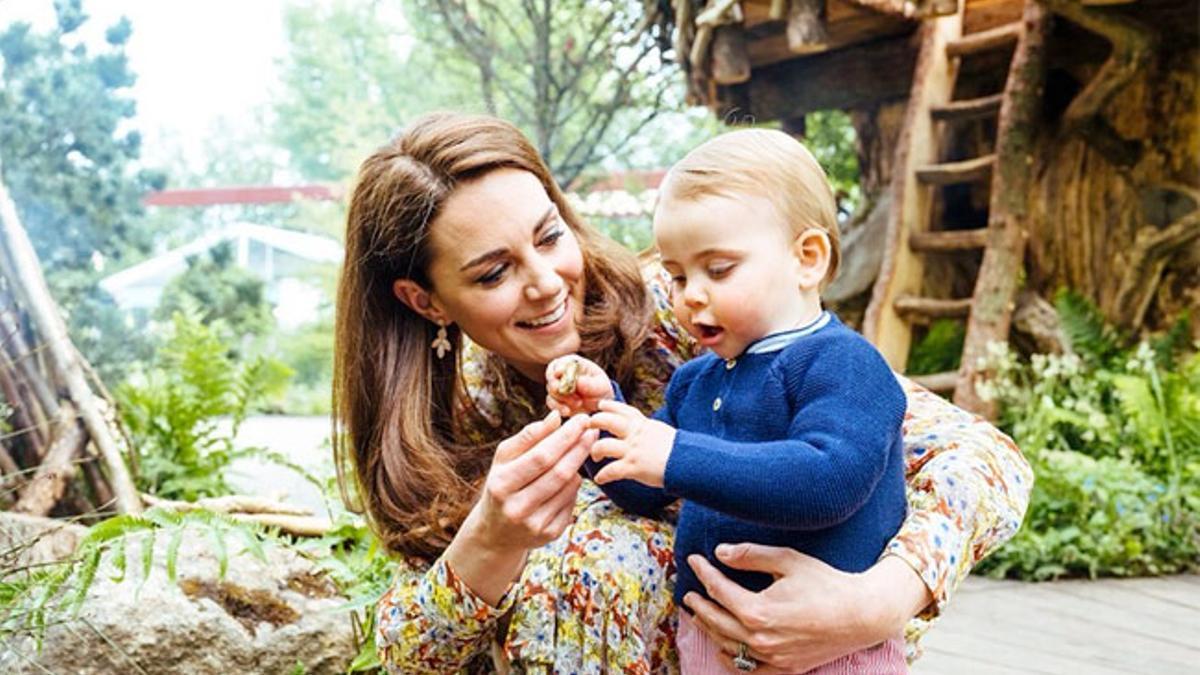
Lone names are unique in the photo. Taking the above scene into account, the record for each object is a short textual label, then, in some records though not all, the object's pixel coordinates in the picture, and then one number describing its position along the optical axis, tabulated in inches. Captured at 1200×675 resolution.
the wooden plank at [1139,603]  121.5
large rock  96.1
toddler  54.1
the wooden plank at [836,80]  221.9
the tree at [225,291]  457.7
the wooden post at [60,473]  144.2
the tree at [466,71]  359.6
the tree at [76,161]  294.4
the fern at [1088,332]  191.6
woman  60.2
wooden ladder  193.9
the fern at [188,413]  176.4
